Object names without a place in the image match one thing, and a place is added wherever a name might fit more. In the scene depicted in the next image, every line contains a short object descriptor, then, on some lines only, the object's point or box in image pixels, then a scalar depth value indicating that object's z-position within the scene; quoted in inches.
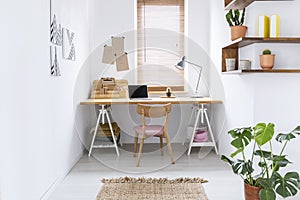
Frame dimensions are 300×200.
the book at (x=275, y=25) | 115.9
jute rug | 120.6
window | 205.3
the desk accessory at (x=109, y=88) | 193.3
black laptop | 191.2
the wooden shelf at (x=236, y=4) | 124.3
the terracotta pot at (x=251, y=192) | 101.3
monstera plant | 94.3
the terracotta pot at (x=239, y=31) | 129.1
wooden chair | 156.0
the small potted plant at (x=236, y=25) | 129.3
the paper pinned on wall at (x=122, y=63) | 201.8
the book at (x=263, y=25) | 117.6
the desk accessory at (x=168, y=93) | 193.9
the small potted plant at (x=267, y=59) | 116.9
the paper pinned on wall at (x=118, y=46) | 201.3
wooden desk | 173.5
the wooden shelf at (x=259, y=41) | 113.0
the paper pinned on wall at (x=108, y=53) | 201.5
